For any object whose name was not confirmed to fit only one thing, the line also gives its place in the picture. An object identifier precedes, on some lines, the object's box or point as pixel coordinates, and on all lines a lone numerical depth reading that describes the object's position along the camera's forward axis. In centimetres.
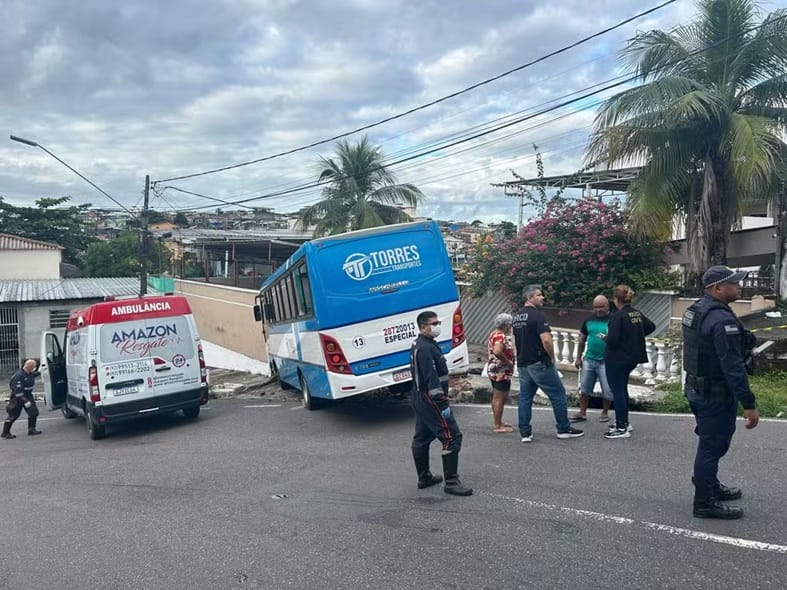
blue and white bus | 930
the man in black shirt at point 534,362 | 727
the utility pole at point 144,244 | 2319
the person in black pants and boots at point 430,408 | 590
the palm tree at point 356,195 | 2495
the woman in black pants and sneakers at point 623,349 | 721
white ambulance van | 1148
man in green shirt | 788
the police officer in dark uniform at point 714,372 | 455
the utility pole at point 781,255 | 1416
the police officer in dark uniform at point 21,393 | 1267
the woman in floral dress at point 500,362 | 774
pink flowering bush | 1454
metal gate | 2703
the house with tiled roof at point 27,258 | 3822
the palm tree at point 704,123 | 1198
